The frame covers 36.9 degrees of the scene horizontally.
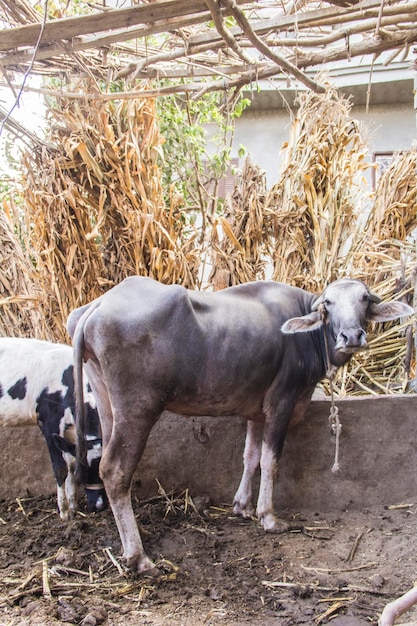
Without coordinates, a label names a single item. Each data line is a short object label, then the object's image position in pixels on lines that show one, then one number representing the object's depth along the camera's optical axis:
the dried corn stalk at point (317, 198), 5.41
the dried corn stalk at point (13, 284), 6.04
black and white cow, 4.03
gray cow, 3.26
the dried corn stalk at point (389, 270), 5.07
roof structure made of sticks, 3.20
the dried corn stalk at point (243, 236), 5.40
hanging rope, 3.71
